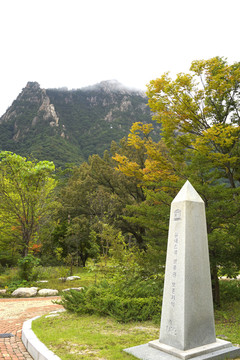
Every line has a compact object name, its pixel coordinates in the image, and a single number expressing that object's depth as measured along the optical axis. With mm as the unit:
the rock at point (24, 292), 11555
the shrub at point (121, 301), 6543
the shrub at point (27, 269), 13648
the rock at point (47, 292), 11750
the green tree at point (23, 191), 14211
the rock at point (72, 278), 14949
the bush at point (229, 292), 8594
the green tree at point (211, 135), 7672
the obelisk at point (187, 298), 4056
